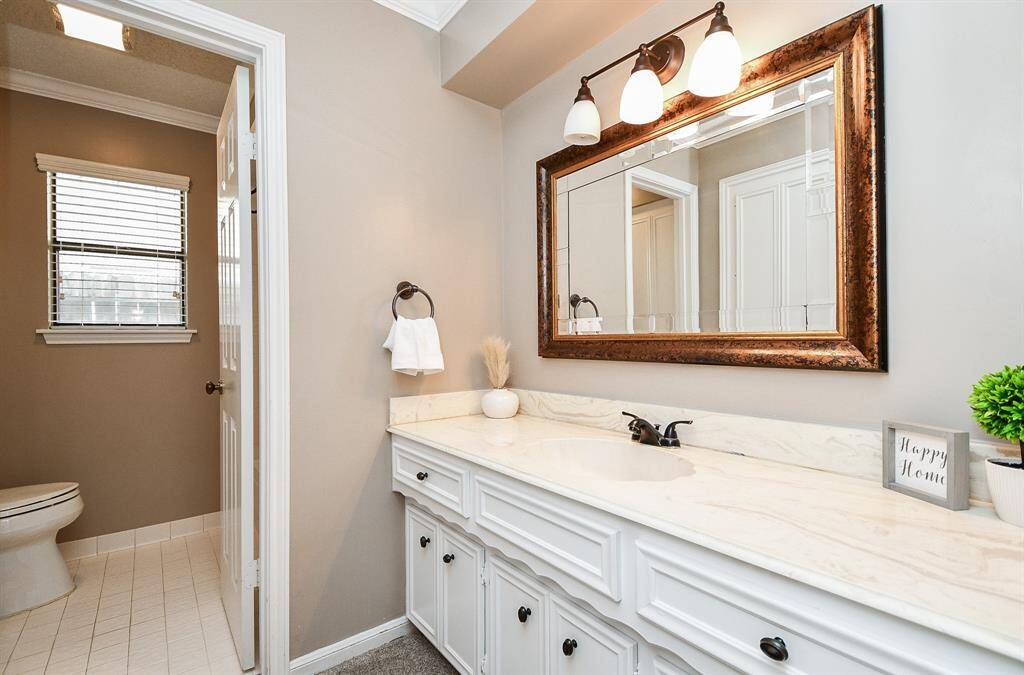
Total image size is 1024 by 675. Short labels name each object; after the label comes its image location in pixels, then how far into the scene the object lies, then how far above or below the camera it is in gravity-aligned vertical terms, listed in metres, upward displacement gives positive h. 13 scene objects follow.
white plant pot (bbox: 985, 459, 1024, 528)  0.80 -0.27
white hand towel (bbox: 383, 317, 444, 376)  1.76 -0.04
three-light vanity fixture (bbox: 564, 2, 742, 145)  1.19 +0.69
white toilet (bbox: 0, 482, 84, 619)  2.00 -0.89
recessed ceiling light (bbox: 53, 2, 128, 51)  1.93 +1.29
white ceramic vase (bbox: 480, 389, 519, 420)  1.94 -0.27
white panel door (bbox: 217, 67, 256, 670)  1.65 -0.09
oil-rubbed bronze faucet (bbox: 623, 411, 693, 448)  1.42 -0.30
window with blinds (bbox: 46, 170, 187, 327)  2.48 +0.46
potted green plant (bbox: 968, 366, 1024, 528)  0.80 -0.15
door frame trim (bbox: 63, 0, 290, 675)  1.59 +0.00
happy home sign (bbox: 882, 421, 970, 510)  0.87 -0.25
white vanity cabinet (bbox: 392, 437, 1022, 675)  0.64 -0.48
